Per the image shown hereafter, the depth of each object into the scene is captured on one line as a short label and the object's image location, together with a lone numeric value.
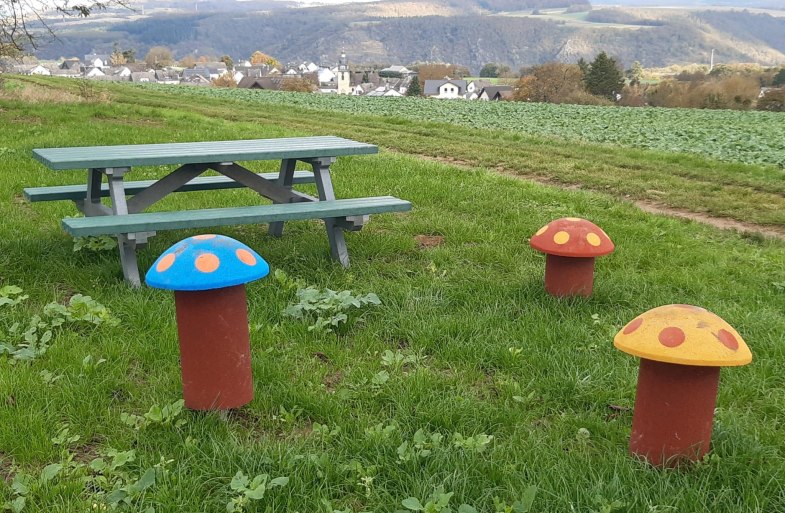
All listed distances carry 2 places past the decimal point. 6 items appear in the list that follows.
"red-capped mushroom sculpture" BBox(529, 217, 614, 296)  3.92
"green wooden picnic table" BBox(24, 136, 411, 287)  4.23
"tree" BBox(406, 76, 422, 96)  91.81
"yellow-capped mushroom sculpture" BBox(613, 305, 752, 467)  2.24
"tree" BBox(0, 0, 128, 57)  12.52
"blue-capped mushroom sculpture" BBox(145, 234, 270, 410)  2.61
